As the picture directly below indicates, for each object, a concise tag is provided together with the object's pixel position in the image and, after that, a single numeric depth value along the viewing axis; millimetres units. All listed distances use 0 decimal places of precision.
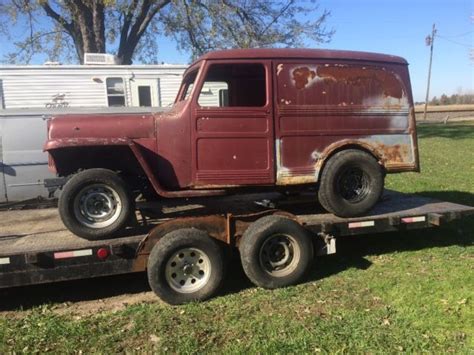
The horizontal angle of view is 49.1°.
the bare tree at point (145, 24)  20016
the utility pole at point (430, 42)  50094
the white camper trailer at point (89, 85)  11289
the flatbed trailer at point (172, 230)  4613
